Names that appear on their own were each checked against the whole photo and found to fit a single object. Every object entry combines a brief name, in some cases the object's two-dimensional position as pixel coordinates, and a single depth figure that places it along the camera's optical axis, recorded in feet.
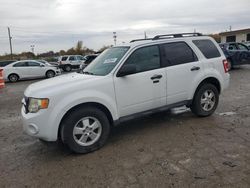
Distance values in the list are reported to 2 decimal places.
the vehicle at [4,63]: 59.26
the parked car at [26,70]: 55.01
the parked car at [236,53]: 45.60
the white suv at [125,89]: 12.22
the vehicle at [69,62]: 81.56
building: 157.55
